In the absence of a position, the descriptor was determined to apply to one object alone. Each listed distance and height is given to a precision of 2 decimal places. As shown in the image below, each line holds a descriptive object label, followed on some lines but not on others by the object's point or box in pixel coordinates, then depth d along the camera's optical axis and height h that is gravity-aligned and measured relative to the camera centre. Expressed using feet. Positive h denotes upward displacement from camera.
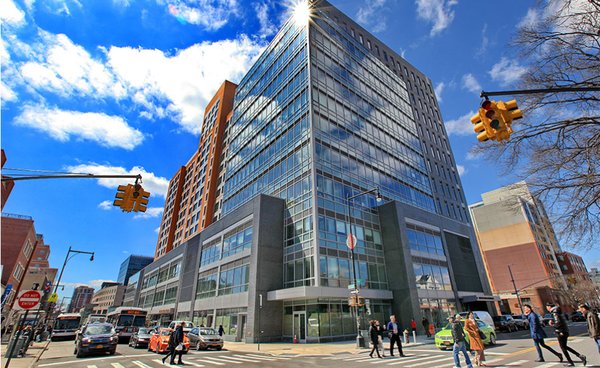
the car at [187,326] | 76.14 -0.12
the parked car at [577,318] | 169.23 +2.01
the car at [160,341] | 62.75 -2.96
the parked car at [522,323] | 111.30 -0.28
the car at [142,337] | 76.64 -2.61
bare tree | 32.81 +20.91
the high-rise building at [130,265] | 447.83 +84.90
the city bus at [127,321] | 100.99 +1.69
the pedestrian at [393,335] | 49.39 -1.76
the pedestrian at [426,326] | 86.28 -0.75
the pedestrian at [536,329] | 36.14 -0.78
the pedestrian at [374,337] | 49.11 -2.00
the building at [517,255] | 230.48 +55.11
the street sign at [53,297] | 115.74 +10.71
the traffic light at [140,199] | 37.37 +14.68
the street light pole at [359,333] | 62.39 -1.89
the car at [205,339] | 70.23 -2.95
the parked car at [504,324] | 99.91 -0.47
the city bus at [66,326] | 120.67 +0.26
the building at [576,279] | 215.10 +32.57
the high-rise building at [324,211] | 88.99 +38.14
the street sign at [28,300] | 38.75 +3.28
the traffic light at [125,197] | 36.68 +14.58
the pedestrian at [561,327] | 33.40 -0.53
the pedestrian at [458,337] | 34.73 -1.51
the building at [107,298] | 405.43 +40.20
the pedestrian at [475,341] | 35.55 -2.04
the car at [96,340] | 56.75 -2.39
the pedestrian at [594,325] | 31.63 -0.34
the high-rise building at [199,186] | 195.21 +98.87
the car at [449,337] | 54.19 -2.38
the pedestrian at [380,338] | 50.43 -2.44
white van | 67.68 +1.22
